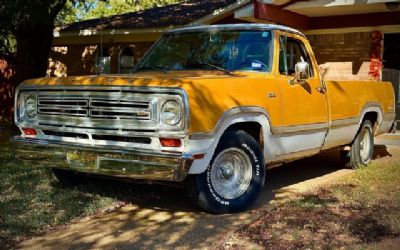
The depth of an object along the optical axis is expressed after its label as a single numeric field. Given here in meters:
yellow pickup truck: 5.06
